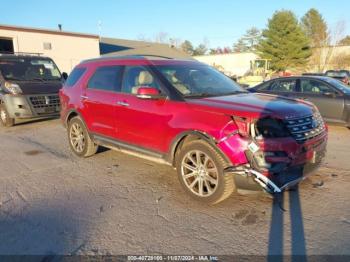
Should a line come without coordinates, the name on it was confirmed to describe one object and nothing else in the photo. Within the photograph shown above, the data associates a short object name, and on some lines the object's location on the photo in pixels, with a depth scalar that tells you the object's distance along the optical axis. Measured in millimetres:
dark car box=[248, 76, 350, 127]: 8180
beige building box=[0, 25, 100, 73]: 22547
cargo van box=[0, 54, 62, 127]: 9555
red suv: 3652
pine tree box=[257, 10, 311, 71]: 45906
